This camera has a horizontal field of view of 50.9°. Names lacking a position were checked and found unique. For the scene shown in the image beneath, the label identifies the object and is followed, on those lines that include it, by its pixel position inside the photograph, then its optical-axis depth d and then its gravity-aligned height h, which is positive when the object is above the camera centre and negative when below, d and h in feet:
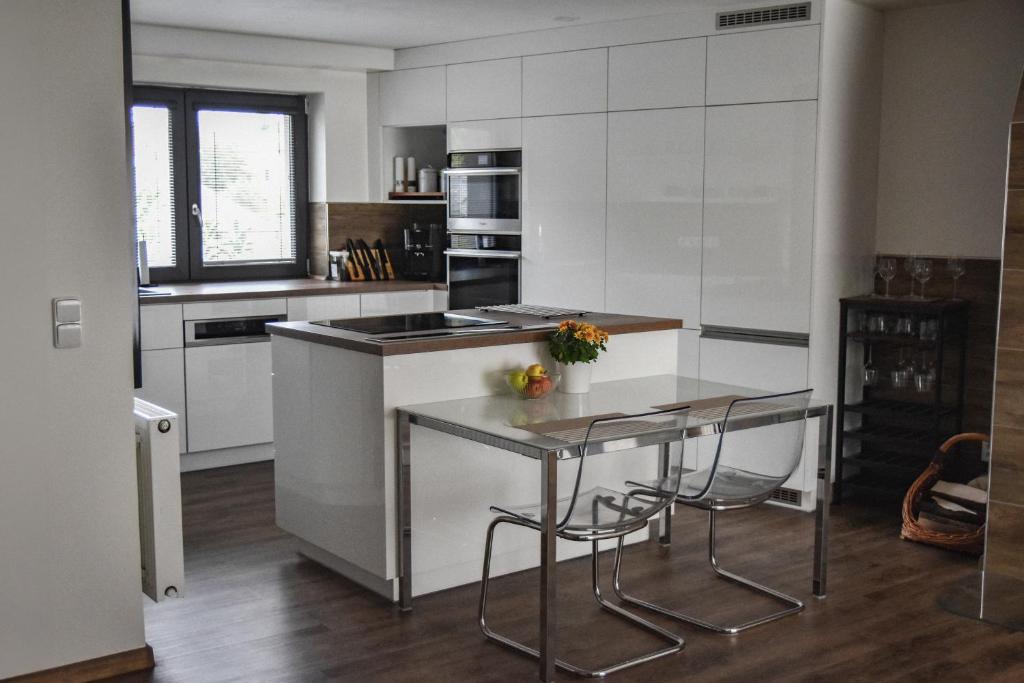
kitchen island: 12.69 -2.84
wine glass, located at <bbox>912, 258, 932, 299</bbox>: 17.17 -0.70
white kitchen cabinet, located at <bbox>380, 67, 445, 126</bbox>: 21.76 +2.60
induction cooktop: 14.16 -1.34
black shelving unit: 16.60 -2.80
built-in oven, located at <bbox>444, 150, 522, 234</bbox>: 20.57 +0.64
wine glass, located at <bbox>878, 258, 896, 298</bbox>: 17.39 -0.69
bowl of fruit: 12.88 -1.89
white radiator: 11.17 -2.92
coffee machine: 23.15 -0.69
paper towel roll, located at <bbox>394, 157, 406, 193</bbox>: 22.90 +1.04
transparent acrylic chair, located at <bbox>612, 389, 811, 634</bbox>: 12.11 -2.80
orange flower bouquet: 13.16 -1.45
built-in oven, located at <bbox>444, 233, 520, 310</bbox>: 20.90 -0.92
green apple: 12.91 -1.87
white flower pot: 13.34 -1.89
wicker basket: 14.89 -4.05
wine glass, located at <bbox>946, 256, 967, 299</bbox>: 17.01 -0.65
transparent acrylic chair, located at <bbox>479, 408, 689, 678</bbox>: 10.80 -2.97
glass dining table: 10.39 -2.14
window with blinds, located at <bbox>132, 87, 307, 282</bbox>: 20.74 +0.79
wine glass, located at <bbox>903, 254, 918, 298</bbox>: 17.39 -0.60
